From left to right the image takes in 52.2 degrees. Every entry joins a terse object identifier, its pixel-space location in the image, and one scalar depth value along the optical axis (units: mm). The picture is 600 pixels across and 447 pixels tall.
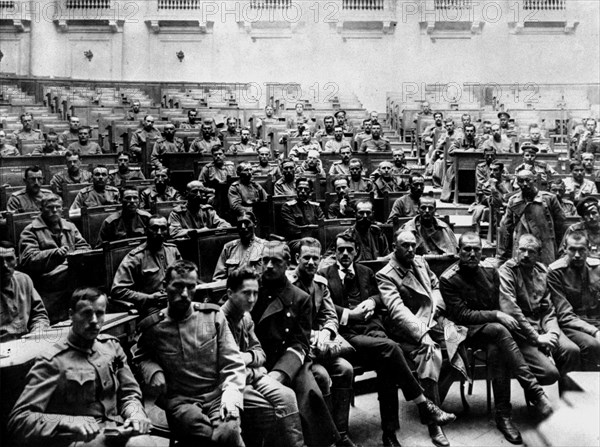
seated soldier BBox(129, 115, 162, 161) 7961
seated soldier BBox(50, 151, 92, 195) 6609
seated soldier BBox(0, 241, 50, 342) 3199
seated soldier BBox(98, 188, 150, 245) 4934
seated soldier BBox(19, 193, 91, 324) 4230
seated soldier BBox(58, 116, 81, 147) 8363
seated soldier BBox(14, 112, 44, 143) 8320
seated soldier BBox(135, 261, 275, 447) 2594
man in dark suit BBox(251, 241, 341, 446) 3049
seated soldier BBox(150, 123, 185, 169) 7836
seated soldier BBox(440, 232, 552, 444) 3307
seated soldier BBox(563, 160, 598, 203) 6371
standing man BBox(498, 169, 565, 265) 5086
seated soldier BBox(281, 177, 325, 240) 5664
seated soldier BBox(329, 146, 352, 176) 7582
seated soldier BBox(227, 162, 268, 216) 6118
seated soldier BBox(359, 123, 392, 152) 8719
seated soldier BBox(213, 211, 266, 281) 4281
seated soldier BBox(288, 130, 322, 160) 7875
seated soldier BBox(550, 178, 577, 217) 5746
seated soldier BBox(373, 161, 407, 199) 6785
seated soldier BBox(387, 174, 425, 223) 5711
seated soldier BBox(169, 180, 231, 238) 5398
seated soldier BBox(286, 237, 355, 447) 3135
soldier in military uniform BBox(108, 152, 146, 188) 6916
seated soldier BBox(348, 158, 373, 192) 6898
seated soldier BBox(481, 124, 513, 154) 8641
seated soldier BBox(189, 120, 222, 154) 8221
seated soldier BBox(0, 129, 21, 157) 7102
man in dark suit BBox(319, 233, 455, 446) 3205
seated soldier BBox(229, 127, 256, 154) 8516
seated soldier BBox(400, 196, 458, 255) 4762
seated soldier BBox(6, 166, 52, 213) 5254
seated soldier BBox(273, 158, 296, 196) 6562
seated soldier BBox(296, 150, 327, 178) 7091
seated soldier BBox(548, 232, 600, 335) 3709
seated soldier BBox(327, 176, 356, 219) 5988
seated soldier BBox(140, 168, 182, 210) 6066
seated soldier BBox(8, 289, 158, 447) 2213
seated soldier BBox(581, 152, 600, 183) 7035
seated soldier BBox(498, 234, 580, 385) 3410
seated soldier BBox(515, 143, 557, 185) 6586
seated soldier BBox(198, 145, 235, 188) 6941
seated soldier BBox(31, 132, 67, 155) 7363
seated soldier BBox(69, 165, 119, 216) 5816
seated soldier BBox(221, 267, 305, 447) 2768
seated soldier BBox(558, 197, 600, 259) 4449
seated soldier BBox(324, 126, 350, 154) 8820
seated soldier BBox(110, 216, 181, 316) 3652
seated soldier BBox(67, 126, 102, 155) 7949
